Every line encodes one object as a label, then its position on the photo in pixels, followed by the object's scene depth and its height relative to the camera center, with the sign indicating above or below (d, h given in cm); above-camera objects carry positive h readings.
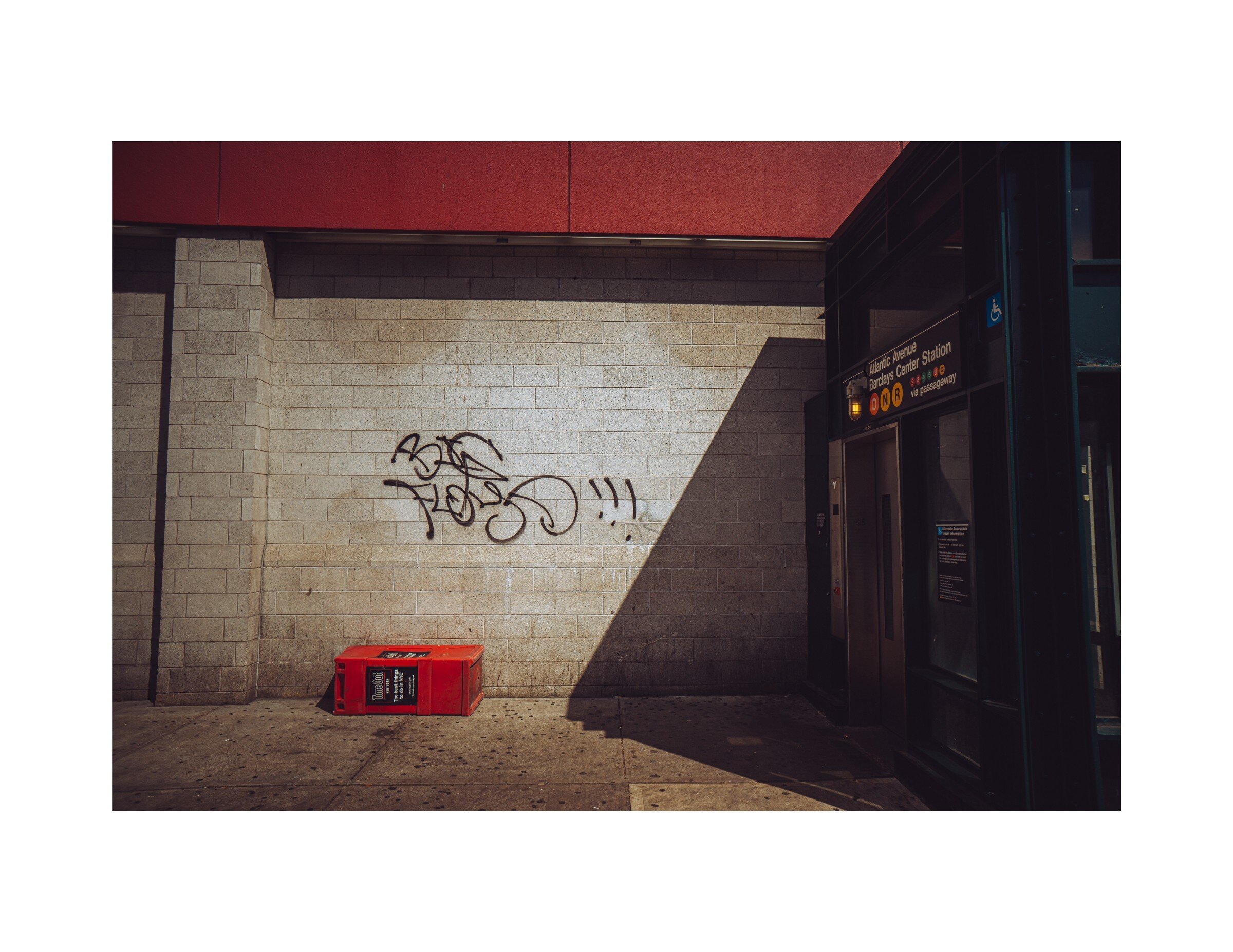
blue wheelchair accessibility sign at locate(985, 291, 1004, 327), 329 +100
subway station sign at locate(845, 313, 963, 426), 362 +82
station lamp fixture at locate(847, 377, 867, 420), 483 +81
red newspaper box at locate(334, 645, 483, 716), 527 -159
